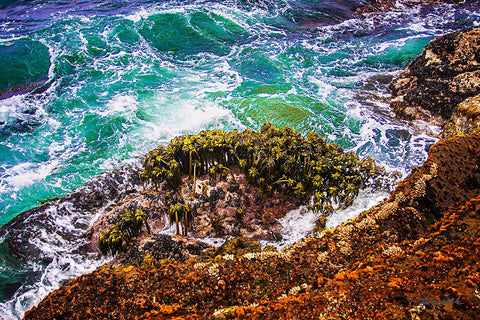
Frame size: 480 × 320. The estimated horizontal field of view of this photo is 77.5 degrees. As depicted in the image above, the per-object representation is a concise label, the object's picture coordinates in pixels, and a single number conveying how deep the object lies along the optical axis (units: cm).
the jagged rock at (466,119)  1338
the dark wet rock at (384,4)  3772
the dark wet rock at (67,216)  1148
